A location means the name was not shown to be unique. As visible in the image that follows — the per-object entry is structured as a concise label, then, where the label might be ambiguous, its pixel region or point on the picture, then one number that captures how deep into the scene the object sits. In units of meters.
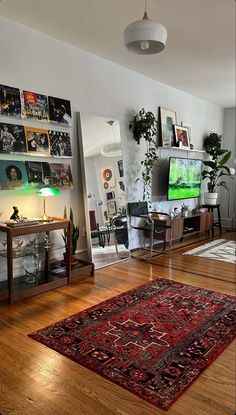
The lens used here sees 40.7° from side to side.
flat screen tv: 5.38
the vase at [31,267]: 3.33
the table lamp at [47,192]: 3.21
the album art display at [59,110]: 3.52
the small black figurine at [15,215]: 3.09
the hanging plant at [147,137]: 4.60
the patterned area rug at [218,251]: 4.60
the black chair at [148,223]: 4.68
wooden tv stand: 5.14
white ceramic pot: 6.43
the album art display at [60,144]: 3.56
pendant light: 2.12
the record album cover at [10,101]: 3.06
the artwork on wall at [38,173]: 3.34
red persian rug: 1.88
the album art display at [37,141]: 3.31
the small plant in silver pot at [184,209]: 5.44
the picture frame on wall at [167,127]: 5.20
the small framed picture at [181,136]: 5.51
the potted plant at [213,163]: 6.34
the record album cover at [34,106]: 3.25
